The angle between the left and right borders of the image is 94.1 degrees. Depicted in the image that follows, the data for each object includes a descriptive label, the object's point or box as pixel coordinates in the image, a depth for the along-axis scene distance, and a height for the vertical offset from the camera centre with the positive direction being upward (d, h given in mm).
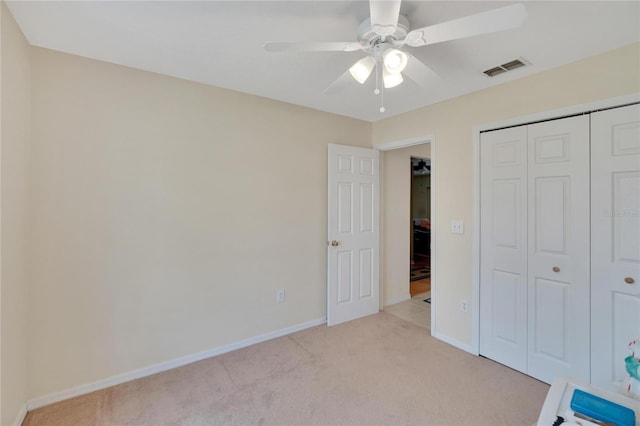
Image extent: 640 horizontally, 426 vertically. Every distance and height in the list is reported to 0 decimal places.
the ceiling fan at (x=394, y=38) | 1217 +818
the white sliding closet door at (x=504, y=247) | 2434 -304
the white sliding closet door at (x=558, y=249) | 2121 -284
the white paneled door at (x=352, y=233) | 3348 -260
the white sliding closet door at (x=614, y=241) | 1906 -194
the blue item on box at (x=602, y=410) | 1120 -776
